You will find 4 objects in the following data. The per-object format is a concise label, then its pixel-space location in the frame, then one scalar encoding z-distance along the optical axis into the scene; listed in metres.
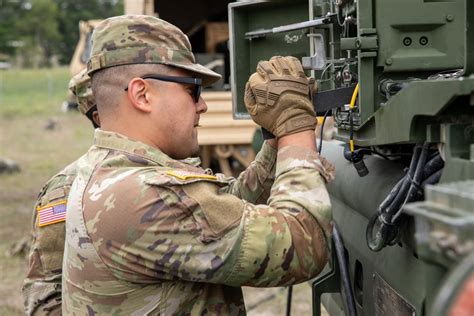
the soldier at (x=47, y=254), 2.83
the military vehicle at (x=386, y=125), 1.69
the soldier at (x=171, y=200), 1.96
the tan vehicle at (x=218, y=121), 8.37
